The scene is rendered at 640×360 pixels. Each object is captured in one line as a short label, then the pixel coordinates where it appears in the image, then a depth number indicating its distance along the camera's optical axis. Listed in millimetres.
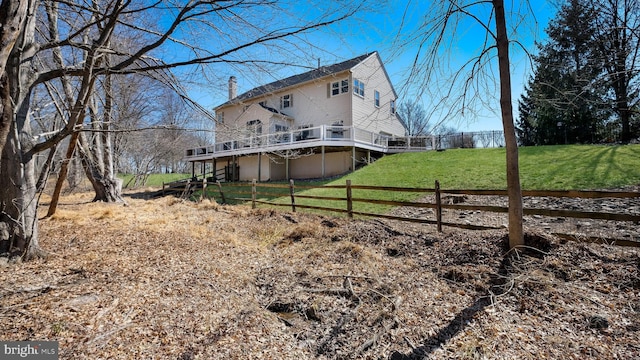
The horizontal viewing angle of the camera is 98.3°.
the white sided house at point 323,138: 17641
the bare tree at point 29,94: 3389
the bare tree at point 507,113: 4145
